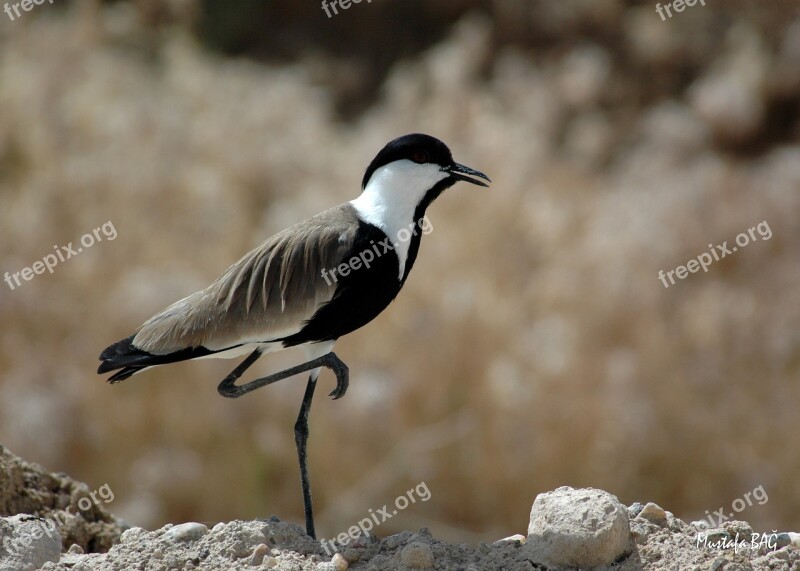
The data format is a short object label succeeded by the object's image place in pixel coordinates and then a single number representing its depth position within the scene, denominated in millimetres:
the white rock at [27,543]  6324
